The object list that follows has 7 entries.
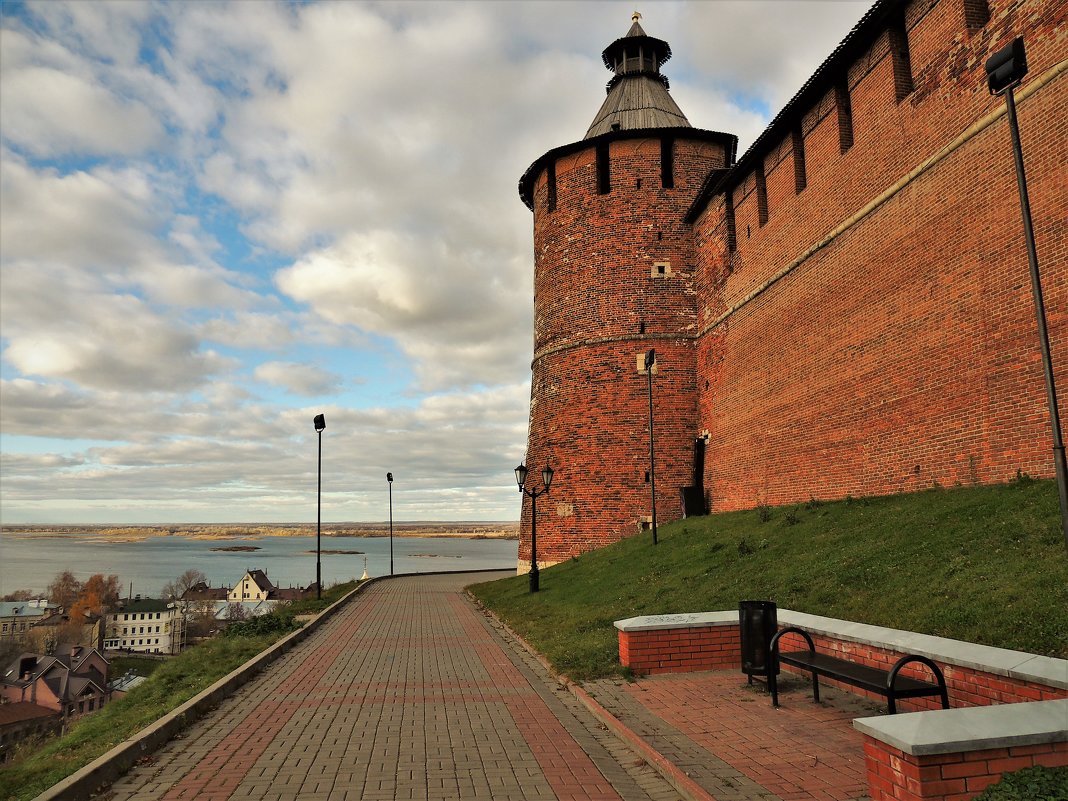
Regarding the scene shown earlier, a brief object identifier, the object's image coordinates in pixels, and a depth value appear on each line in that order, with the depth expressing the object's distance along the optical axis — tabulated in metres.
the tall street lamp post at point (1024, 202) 6.16
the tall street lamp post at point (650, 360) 20.52
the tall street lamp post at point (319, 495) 21.28
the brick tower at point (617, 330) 23.42
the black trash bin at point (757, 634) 6.86
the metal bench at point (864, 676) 4.91
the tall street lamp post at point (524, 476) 18.97
